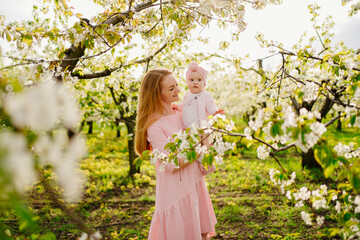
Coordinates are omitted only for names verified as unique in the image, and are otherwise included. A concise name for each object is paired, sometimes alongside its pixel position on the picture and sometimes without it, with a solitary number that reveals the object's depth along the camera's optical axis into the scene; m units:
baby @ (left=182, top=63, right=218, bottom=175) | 2.52
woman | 2.38
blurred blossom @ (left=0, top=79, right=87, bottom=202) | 0.74
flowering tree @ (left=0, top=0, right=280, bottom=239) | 0.77
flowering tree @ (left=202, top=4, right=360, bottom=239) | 1.16
